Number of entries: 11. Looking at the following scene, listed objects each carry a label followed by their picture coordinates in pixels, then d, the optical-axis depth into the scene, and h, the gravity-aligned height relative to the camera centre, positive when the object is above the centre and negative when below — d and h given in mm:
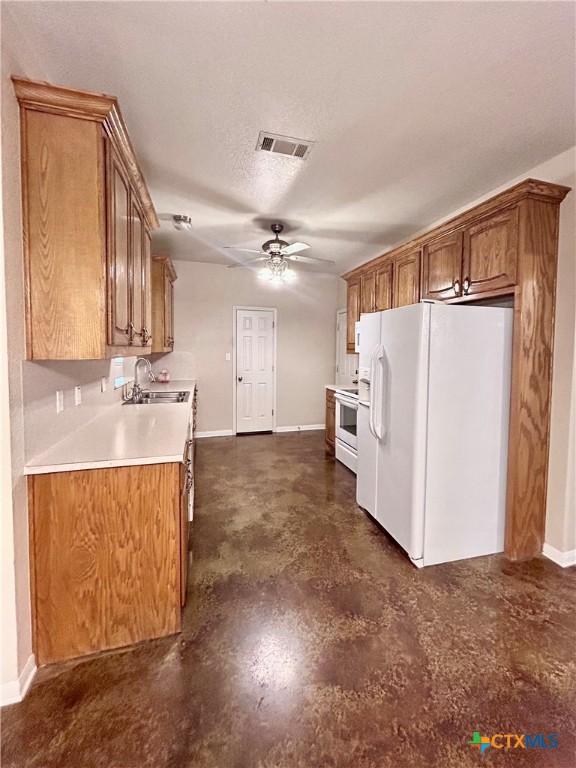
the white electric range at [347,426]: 3840 -822
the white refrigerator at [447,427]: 2232 -470
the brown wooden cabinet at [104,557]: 1503 -931
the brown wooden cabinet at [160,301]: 3902 +637
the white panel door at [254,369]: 5523 -208
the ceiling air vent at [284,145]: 2162 +1394
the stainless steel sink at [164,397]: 3547 -451
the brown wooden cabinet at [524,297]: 2199 +418
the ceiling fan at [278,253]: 3552 +1110
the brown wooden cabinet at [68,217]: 1388 +585
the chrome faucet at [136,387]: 3486 -334
